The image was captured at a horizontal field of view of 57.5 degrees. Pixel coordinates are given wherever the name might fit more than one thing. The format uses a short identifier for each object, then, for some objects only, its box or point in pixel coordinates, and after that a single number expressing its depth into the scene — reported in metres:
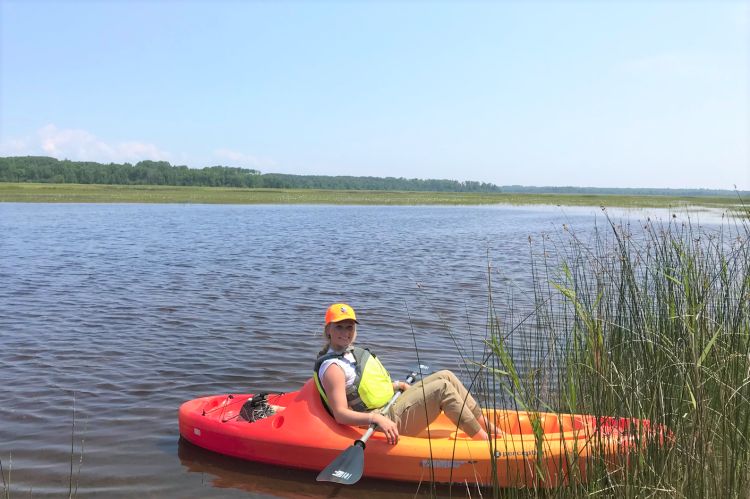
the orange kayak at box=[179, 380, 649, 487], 4.44
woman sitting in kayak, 4.60
